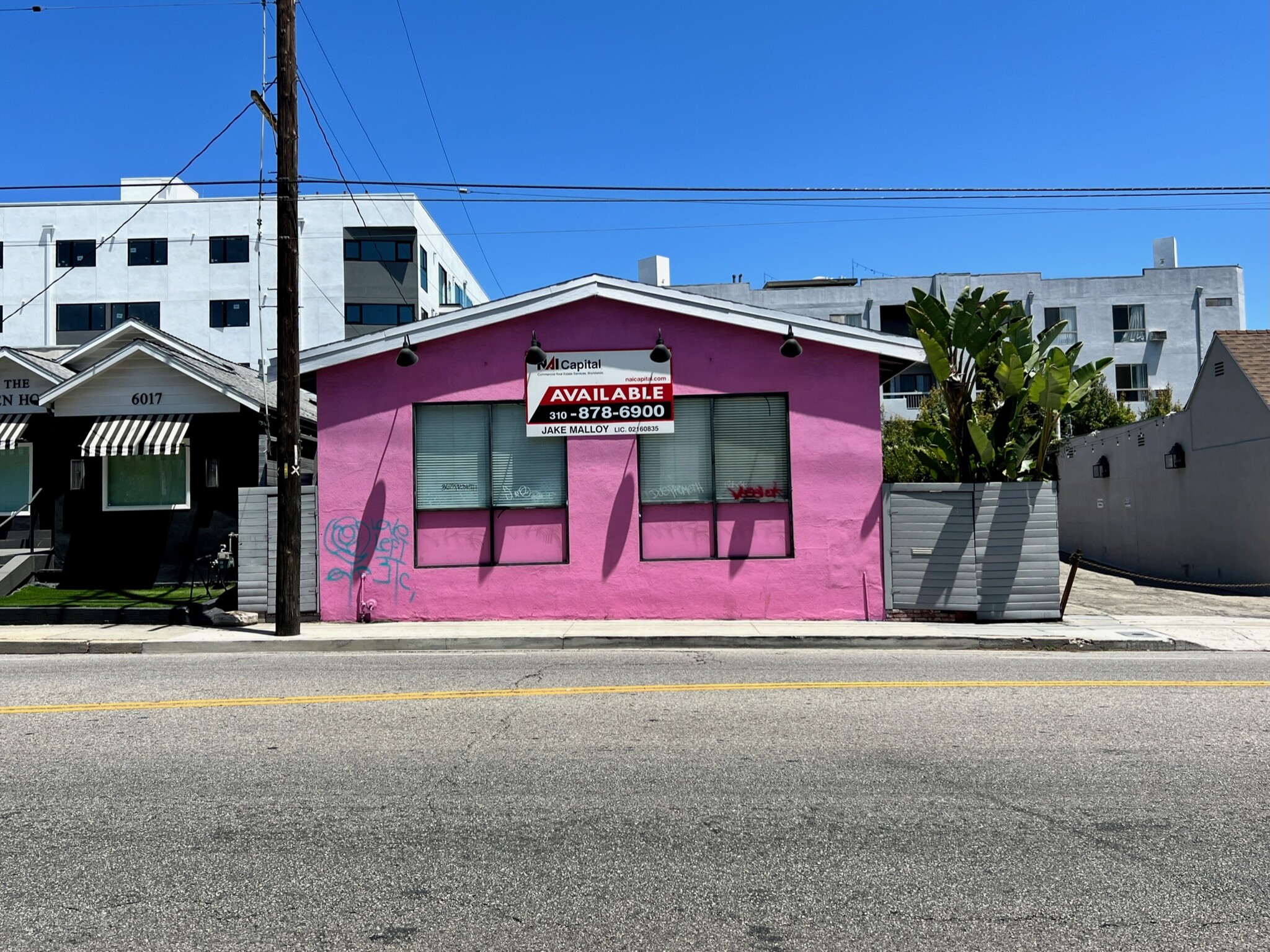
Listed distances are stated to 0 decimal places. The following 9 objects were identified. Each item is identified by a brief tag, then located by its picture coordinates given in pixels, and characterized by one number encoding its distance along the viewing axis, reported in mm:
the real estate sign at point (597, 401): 14656
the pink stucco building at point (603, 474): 14562
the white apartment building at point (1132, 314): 48719
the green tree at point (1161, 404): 38875
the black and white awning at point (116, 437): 16438
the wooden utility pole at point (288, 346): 13039
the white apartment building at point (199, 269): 46250
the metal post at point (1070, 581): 14414
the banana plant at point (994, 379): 15016
